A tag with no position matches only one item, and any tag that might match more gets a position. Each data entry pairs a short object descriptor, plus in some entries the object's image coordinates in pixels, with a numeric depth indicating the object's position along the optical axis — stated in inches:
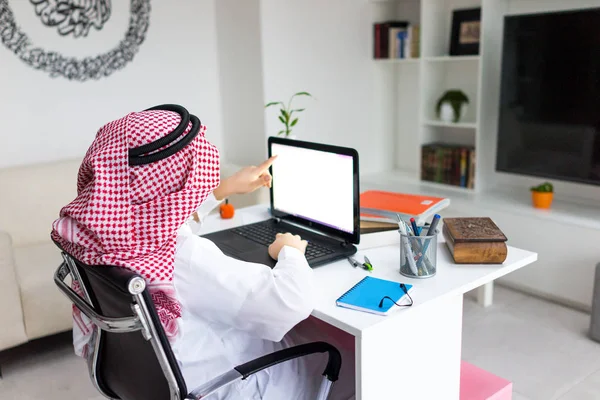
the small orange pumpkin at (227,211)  86.4
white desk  53.2
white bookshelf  142.6
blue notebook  53.8
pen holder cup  60.0
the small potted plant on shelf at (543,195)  124.7
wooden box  63.7
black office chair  44.5
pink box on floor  71.1
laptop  66.0
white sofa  96.2
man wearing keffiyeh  45.8
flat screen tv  115.6
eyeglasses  53.6
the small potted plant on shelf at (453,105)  143.6
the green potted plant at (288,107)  144.8
